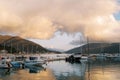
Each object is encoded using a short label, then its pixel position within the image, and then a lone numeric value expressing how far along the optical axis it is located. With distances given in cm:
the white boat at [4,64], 4307
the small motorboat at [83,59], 8038
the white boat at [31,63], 4708
